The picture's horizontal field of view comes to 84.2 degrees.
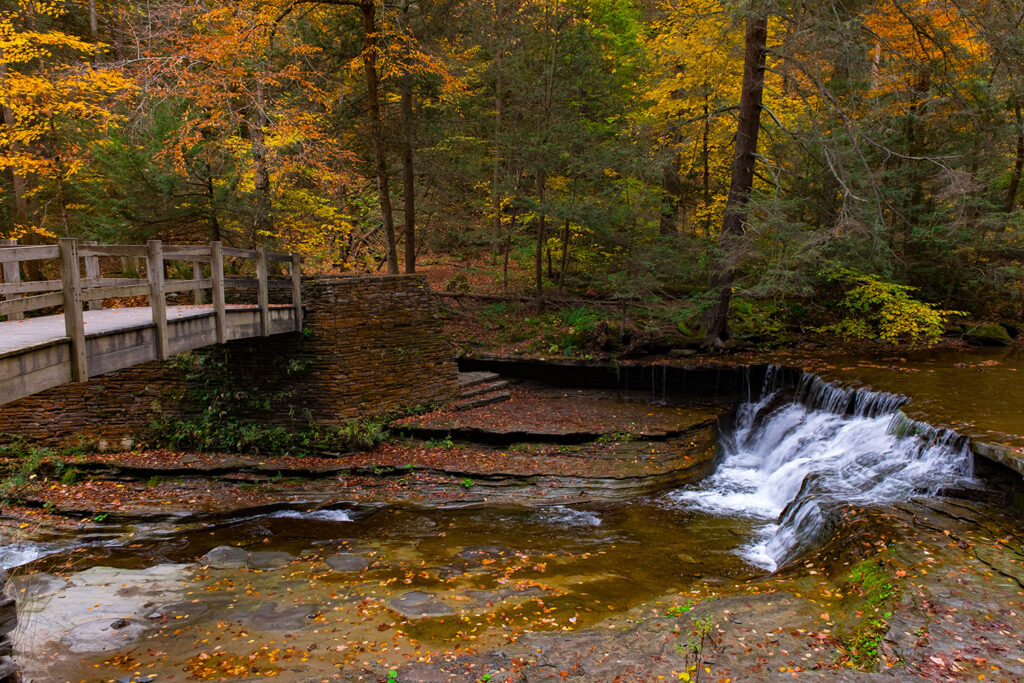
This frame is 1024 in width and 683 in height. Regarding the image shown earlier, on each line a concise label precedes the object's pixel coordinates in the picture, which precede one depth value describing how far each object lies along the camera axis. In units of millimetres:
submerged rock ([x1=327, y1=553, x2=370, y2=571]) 7125
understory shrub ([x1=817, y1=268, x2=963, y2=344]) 13438
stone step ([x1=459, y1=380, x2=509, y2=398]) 13242
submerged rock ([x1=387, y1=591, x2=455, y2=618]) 5934
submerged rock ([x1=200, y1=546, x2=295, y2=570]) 7305
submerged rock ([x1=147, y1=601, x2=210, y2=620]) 6078
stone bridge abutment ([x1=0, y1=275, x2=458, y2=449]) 11273
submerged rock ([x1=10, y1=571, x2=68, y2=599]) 6586
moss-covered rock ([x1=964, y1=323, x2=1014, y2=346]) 14594
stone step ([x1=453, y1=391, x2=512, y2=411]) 12828
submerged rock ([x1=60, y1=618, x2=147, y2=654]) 5523
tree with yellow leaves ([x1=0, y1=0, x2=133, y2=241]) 11141
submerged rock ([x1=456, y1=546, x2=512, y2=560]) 7340
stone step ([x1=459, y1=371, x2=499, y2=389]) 13555
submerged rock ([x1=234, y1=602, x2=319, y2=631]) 5801
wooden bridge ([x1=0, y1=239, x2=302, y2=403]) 5559
